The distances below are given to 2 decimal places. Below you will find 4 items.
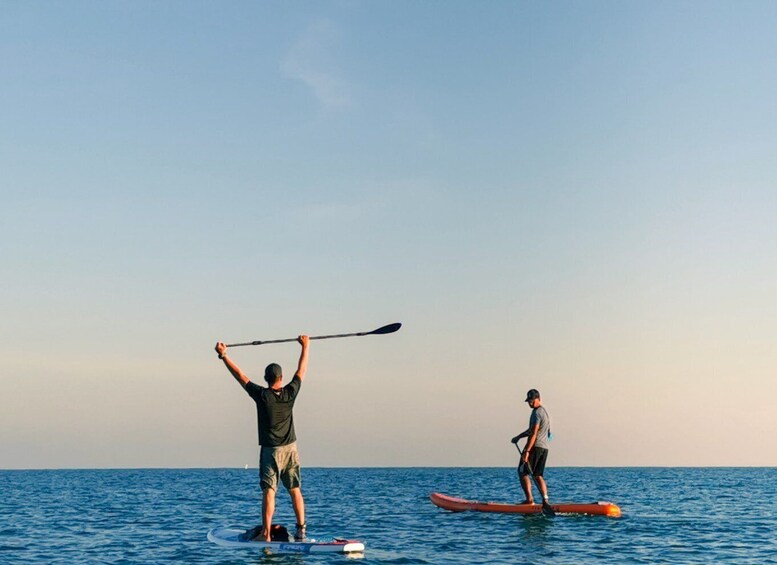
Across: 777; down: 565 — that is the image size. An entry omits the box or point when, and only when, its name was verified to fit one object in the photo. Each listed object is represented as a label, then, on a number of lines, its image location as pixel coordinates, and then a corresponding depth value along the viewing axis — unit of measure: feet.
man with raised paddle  47.09
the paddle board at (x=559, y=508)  71.41
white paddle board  47.96
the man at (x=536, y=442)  69.10
